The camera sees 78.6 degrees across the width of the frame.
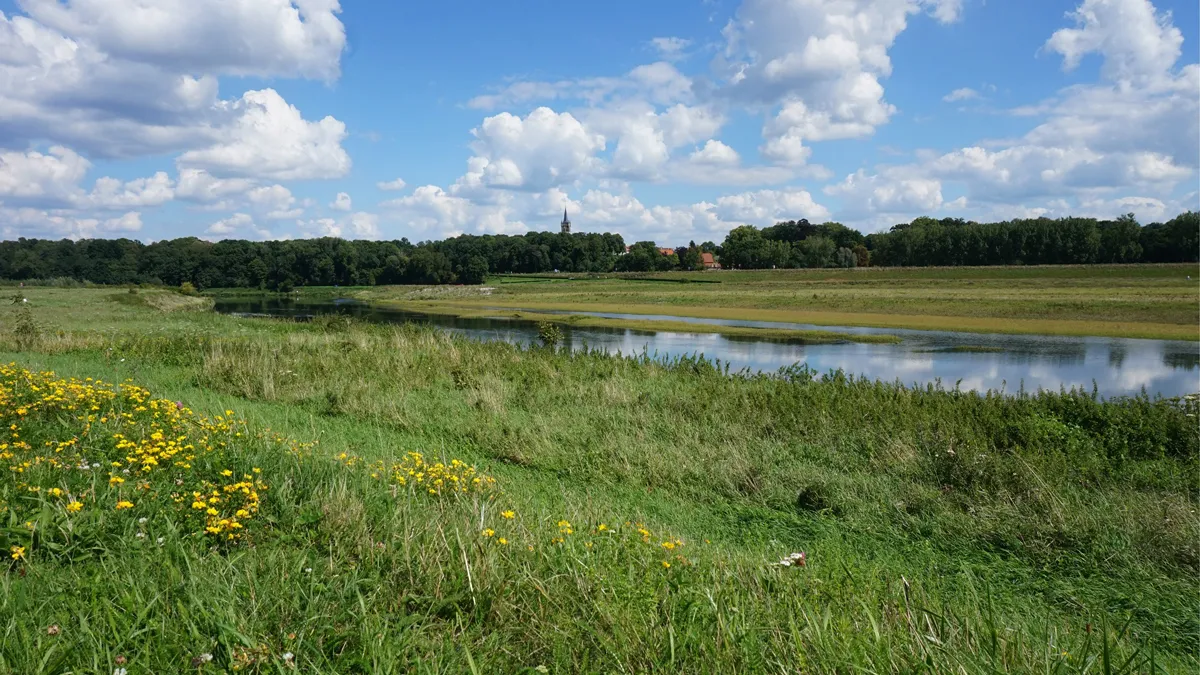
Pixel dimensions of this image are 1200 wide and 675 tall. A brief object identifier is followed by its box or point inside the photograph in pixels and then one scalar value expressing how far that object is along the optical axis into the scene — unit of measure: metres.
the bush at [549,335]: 23.10
